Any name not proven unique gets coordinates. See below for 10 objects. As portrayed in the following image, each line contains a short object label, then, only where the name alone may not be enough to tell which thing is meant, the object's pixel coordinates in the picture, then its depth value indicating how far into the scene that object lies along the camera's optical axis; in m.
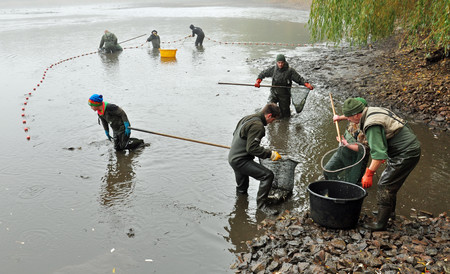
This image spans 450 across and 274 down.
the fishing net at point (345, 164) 6.37
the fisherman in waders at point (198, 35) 22.86
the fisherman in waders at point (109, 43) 20.90
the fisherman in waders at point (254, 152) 6.11
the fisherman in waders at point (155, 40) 22.23
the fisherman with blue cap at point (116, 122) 8.63
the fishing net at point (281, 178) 6.63
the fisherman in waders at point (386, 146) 5.06
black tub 5.34
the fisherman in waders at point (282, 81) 10.31
